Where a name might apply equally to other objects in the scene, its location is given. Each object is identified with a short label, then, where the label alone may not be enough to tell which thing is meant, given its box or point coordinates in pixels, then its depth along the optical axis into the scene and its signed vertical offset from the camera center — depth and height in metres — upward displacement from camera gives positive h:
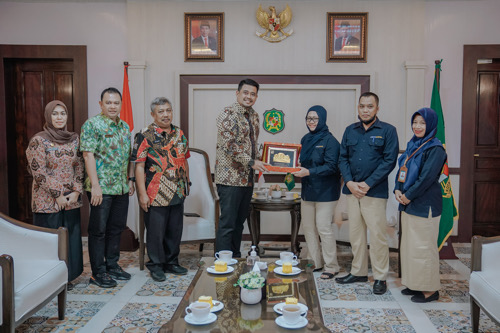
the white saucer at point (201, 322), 1.79 -0.80
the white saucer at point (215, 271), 2.48 -0.80
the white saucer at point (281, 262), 2.58 -0.79
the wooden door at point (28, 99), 4.85 +0.43
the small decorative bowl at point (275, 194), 3.95 -0.55
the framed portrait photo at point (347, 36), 4.59 +1.10
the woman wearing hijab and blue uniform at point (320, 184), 3.46 -0.40
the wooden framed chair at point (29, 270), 2.09 -0.78
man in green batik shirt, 3.15 -0.32
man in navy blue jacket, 3.15 -0.31
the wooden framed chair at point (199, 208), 3.86 -0.71
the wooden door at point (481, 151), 4.71 -0.18
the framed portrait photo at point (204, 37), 4.65 +1.10
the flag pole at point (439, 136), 4.17 +0.00
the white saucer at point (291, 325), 1.76 -0.80
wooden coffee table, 1.79 -0.82
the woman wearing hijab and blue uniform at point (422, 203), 2.89 -0.47
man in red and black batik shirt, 3.30 -0.33
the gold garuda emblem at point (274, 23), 4.54 +1.23
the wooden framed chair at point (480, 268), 2.41 -0.79
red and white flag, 4.54 +0.33
